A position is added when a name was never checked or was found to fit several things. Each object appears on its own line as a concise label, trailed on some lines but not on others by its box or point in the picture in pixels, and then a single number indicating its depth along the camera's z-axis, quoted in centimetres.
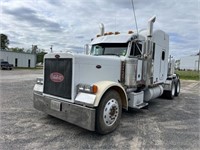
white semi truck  337
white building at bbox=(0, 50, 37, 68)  3615
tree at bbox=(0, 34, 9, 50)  5431
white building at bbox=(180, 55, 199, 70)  7981
